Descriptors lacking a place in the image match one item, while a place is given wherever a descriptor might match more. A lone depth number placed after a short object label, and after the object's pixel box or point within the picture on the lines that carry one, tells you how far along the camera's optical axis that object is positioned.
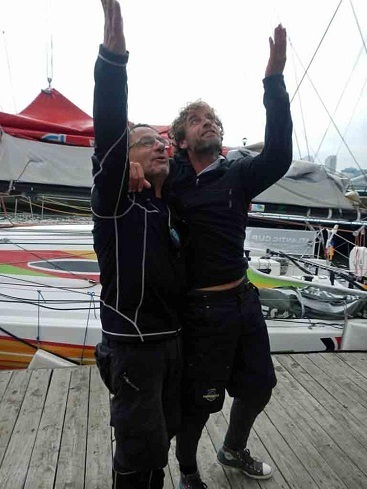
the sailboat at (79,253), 3.57
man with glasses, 1.32
